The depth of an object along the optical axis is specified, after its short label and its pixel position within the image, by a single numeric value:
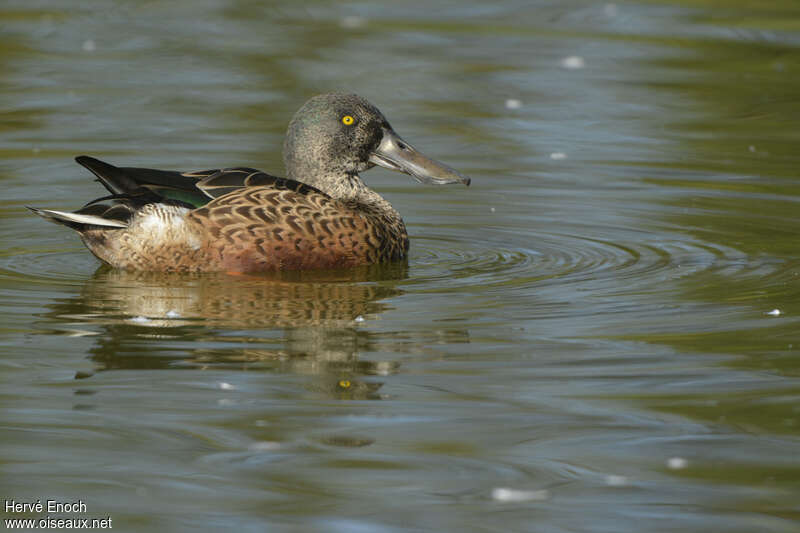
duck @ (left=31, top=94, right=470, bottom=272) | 17.27
